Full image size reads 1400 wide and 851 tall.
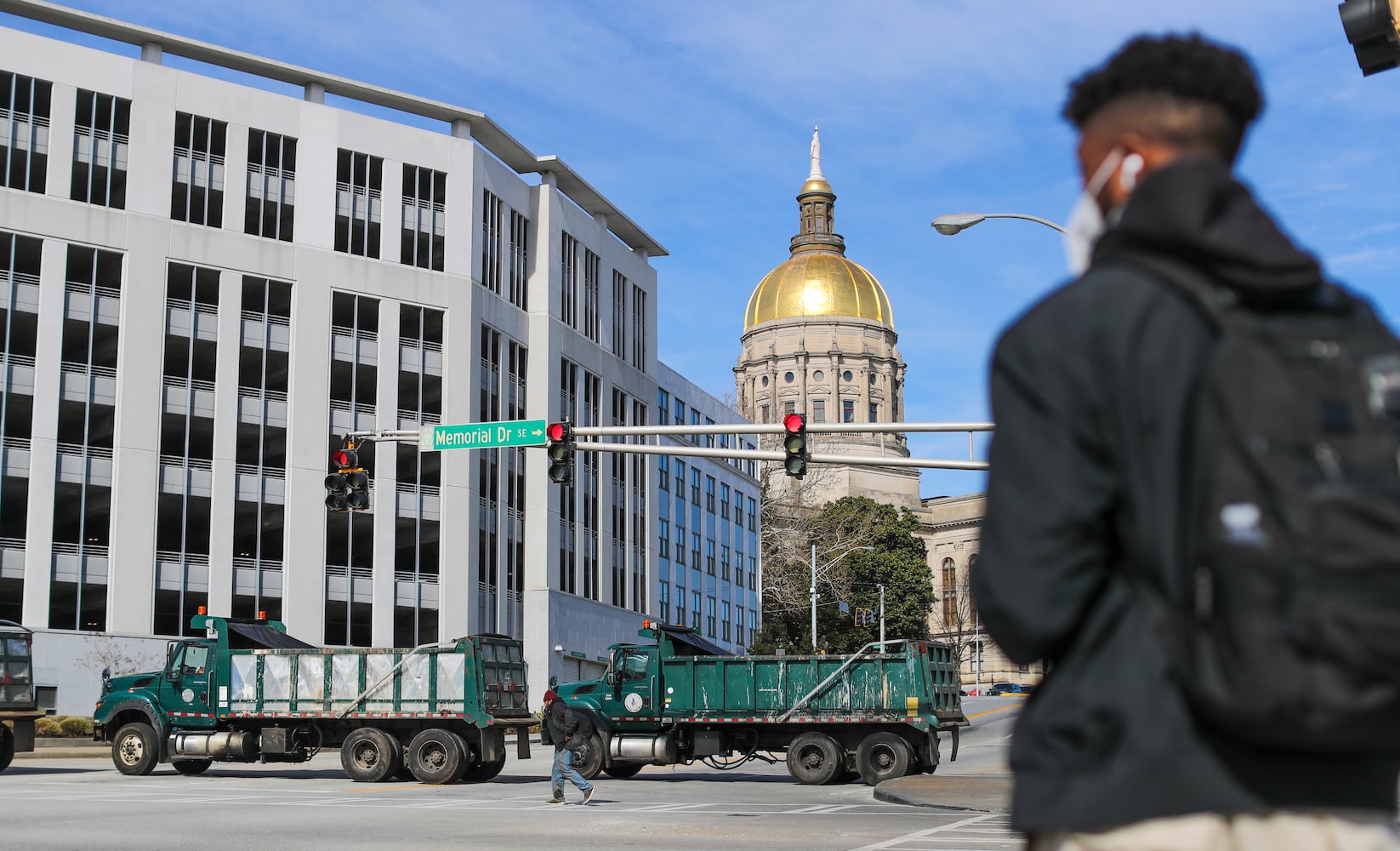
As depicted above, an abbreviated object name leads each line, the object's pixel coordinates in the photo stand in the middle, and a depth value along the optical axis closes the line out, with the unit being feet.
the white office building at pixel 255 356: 160.76
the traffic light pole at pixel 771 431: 73.46
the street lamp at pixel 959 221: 78.38
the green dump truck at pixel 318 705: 92.12
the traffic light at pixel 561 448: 79.41
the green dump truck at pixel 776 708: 93.97
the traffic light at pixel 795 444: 74.64
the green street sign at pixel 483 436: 82.89
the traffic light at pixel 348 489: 86.94
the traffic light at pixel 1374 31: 38.37
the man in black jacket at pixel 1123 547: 7.93
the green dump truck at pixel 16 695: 94.32
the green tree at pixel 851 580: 297.94
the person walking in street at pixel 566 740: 71.10
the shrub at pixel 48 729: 136.98
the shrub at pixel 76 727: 138.92
